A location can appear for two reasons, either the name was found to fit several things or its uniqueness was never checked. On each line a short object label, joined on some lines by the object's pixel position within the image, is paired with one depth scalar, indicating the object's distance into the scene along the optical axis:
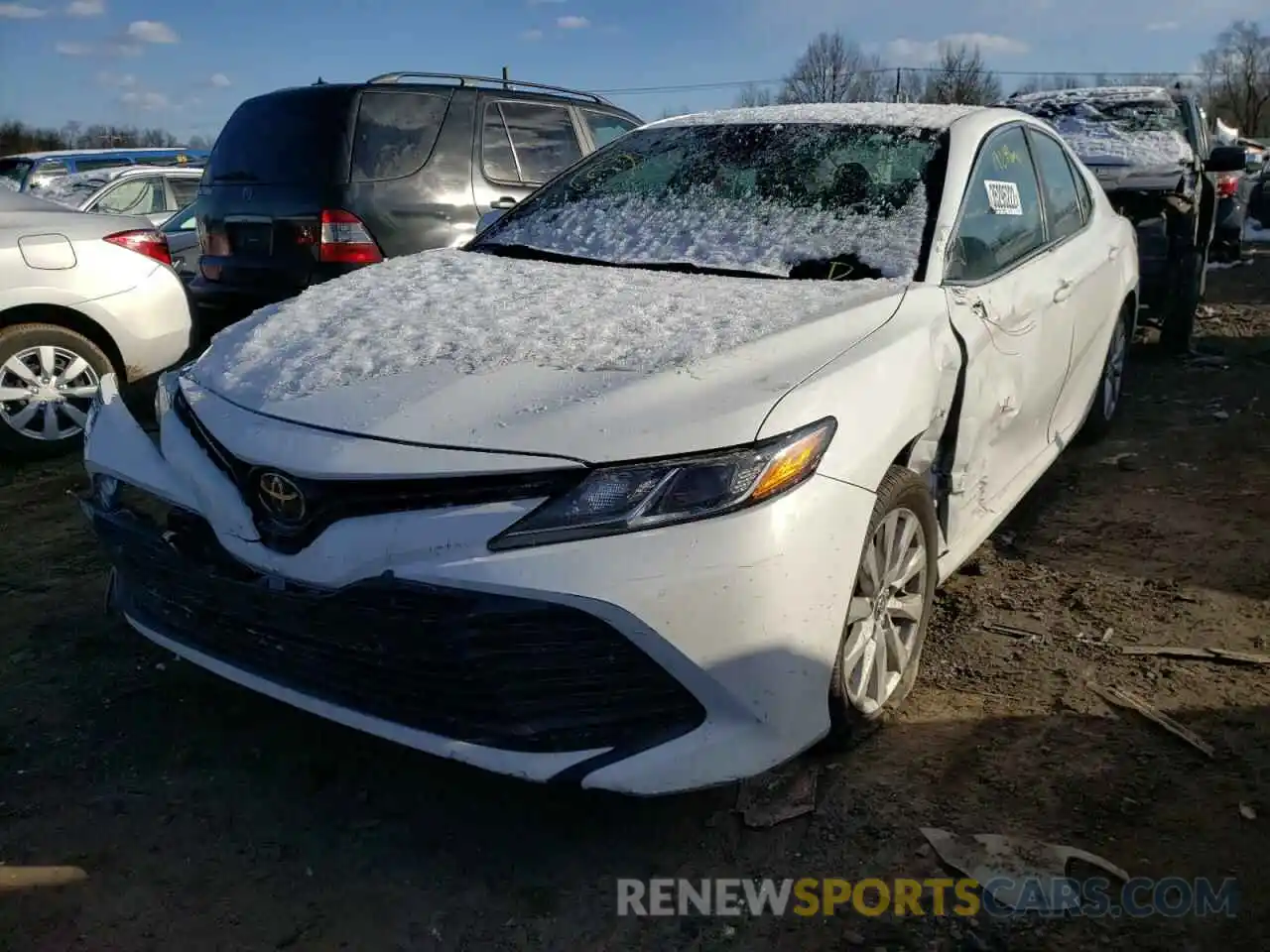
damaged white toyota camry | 2.02
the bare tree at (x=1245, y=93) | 63.50
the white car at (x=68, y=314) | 4.86
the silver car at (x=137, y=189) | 10.98
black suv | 5.62
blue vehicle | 13.36
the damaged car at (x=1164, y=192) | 6.66
